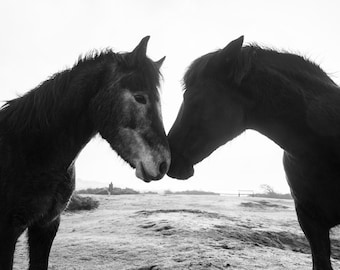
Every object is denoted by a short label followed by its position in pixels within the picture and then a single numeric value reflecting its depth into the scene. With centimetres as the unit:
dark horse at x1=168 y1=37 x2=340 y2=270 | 276
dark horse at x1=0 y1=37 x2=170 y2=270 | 267
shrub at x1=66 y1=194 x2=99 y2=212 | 1218
